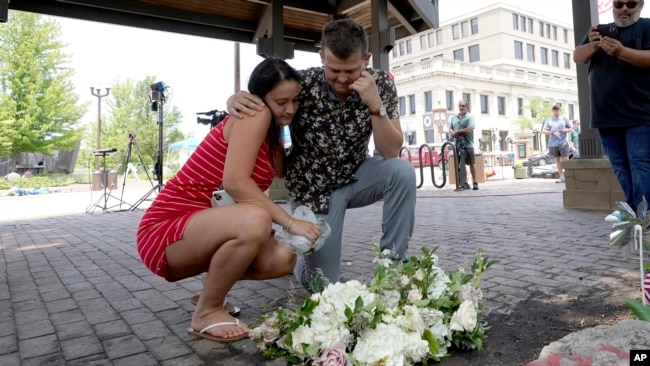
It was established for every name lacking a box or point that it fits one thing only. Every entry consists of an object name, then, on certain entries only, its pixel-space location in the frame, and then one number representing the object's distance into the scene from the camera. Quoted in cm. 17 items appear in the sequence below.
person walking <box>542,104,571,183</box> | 1059
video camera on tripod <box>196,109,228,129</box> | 515
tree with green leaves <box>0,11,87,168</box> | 2383
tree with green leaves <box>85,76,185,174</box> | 3503
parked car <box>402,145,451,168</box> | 2585
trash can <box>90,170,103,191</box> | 1547
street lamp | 1812
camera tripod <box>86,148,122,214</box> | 816
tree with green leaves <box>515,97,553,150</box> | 4381
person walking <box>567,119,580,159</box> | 1302
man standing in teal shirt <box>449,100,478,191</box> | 952
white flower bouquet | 150
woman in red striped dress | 184
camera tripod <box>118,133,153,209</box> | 806
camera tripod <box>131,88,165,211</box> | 820
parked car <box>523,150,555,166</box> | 2423
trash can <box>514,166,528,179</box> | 1467
